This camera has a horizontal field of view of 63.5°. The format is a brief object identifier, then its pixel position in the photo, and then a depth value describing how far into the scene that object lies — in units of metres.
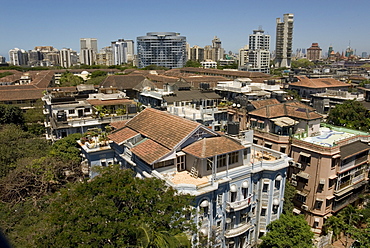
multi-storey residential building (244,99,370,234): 28.36
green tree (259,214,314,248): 22.06
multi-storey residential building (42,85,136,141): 36.47
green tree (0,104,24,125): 49.94
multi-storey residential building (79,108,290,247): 20.52
